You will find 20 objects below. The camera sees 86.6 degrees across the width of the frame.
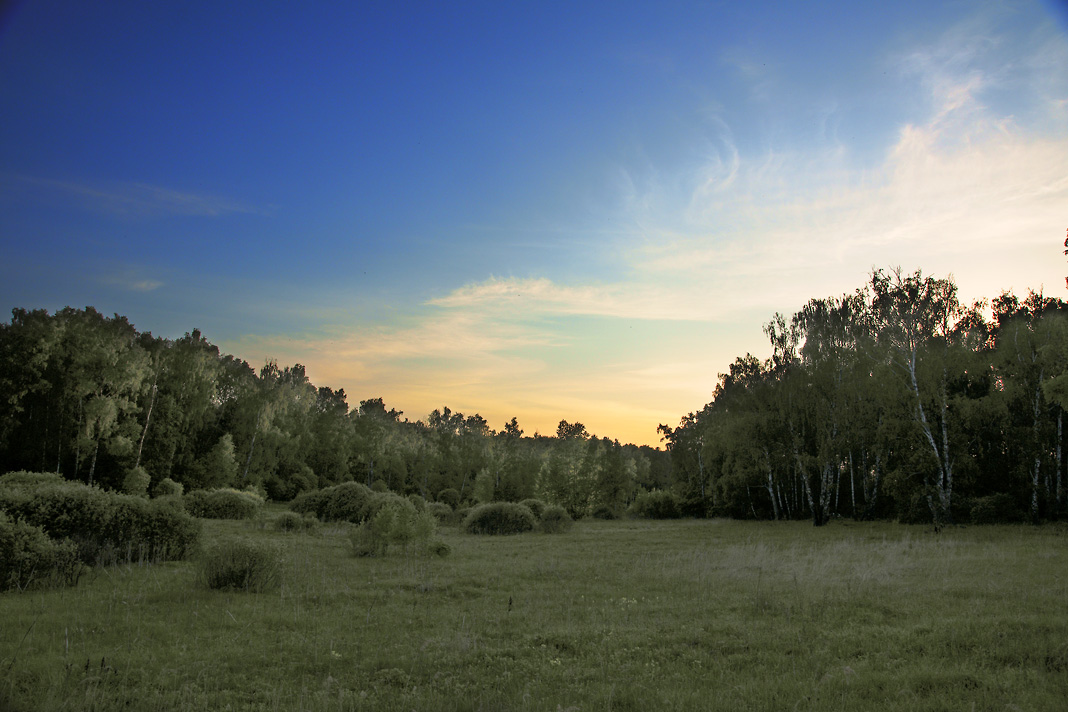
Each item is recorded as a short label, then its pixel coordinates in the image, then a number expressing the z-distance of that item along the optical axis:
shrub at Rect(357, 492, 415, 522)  24.16
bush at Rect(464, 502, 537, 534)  30.16
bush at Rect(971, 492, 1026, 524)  28.00
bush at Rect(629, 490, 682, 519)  49.47
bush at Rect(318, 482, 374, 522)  31.83
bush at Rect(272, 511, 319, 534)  25.74
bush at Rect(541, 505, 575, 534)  31.17
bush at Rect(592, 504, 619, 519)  48.00
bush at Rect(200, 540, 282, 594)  11.65
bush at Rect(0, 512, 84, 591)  10.88
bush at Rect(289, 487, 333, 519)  33.08
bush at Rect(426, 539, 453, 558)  19.04
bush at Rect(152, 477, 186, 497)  37.25
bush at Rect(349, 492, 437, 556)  18.61
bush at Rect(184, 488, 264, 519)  30.55
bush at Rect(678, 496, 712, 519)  49.44
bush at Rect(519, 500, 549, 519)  35.76
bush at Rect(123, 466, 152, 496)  38.66
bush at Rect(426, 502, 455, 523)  36.28
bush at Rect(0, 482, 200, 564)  13.22
